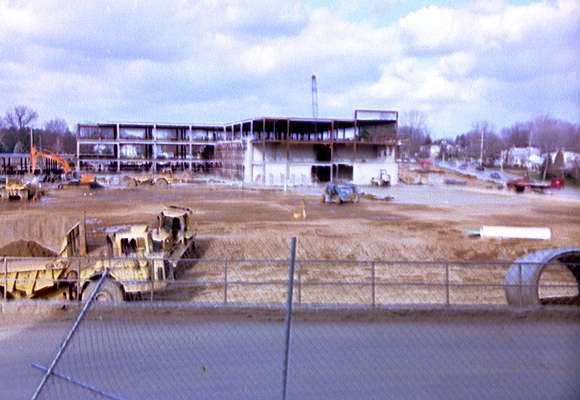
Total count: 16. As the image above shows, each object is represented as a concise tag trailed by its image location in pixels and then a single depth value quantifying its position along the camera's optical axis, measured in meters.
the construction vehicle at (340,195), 55.34
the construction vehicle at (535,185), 72.56
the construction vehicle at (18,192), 59.59
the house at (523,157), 102.00
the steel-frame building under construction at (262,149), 93.94
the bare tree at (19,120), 174.00
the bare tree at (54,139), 169.52
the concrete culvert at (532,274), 13.95
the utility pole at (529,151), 94.72
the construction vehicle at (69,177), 80.97
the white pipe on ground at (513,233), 33.44
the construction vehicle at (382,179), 88.06
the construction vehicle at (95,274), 16.34
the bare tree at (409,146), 189.15
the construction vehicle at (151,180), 87.19
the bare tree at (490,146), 150.36
